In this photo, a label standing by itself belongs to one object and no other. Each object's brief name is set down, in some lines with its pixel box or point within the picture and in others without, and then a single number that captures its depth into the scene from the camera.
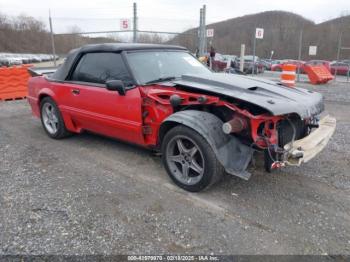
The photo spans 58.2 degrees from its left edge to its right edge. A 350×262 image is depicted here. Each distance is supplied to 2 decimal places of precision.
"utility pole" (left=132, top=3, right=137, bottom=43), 12.83
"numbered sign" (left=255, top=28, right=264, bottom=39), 15.58
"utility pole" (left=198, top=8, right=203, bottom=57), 12.96
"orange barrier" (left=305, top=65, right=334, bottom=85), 14.98
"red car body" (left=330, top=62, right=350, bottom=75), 25.12
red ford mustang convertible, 3.19
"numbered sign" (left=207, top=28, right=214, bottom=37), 15.43
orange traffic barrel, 8.25
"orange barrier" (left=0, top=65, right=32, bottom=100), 9.53
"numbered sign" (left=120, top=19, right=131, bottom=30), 13.05
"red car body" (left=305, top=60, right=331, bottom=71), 24.21
